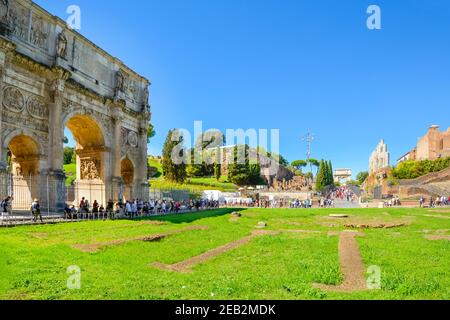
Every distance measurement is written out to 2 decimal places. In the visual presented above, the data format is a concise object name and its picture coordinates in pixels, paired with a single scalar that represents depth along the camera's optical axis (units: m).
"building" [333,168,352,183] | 151.73
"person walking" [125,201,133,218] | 22.06
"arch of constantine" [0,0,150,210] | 17.64
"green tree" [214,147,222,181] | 70.02
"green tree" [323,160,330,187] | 76.56
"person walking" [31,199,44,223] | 15.00
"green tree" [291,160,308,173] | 136.00
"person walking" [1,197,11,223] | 14.63
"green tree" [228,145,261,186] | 65.19
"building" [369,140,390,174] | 100.92
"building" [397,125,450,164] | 72.62
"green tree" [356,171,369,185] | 142.62
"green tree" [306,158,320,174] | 128.00
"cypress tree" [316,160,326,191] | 74.38
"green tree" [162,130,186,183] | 55.35
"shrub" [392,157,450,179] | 59.95
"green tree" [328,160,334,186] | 83.13
